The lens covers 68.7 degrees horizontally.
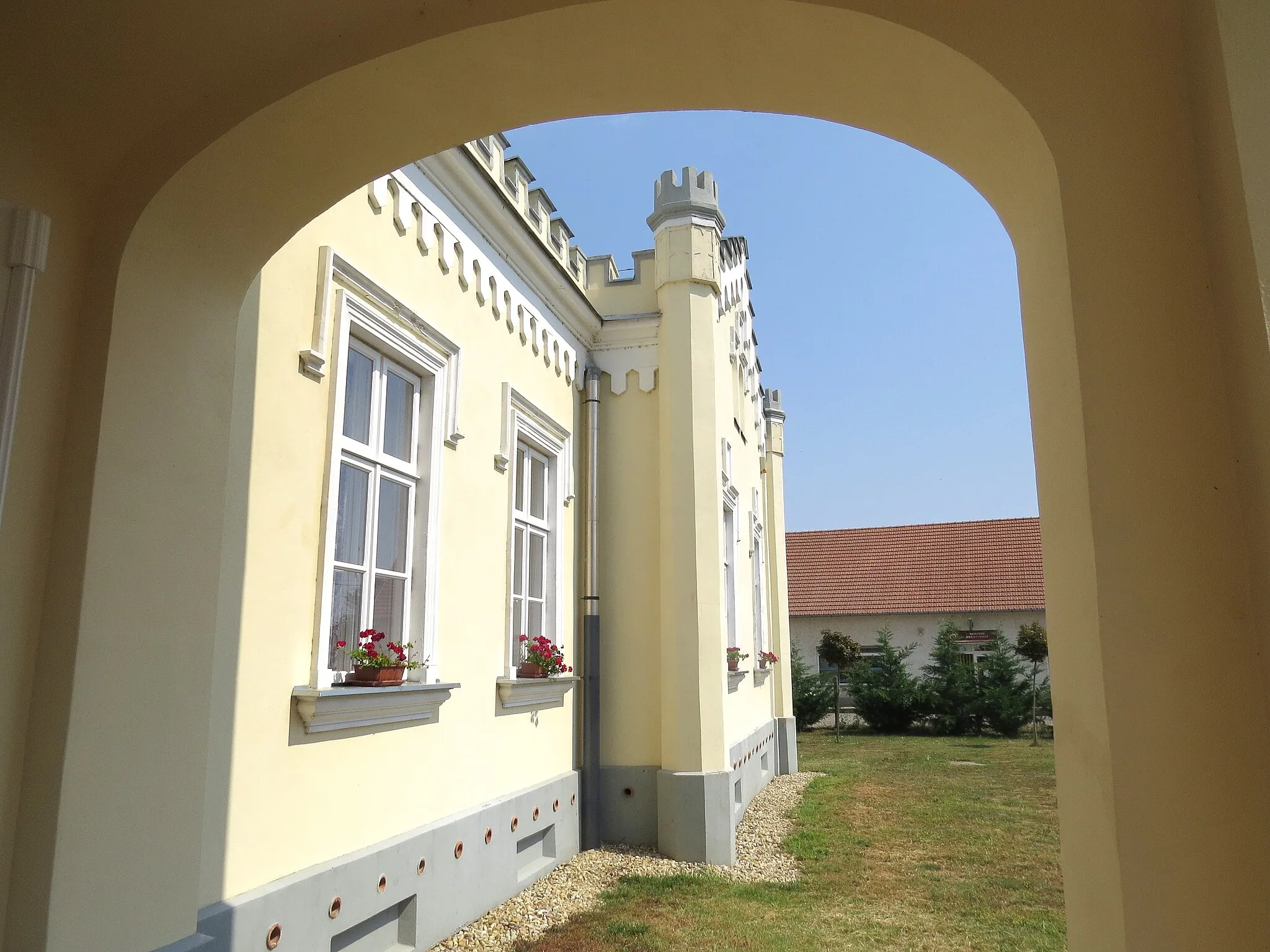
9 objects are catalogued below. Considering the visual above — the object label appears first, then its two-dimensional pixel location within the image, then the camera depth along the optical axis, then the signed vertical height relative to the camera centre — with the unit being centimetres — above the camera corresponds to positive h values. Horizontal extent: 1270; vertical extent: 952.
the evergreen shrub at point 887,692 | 2148 -103
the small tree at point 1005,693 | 2053 -101
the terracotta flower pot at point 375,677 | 459 -13
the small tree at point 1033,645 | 2059 +5
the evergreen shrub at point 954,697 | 2095 -112
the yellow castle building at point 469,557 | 409 +59
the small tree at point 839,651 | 2266 -7
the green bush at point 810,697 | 2220 -116
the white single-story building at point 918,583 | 2448 +177
